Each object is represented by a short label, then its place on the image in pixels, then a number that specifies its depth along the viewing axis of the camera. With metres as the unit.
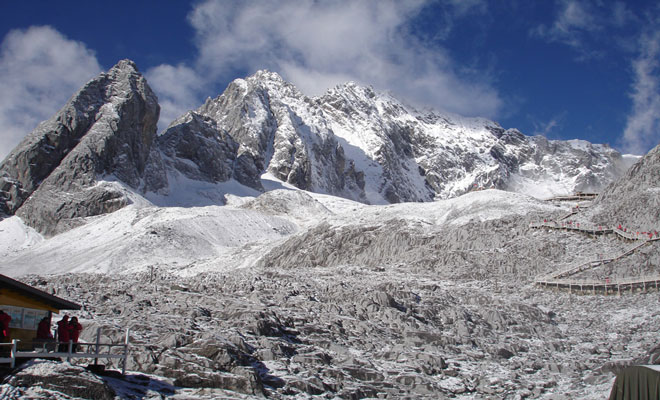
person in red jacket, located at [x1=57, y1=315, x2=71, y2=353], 19.89
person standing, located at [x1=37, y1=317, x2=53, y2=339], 19.94
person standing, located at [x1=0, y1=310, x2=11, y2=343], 18.17
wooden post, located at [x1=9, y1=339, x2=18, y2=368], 17.45
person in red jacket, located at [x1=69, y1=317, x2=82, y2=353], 20.14
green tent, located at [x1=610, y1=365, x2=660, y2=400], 19.86
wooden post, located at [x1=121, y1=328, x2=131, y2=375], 21.24
